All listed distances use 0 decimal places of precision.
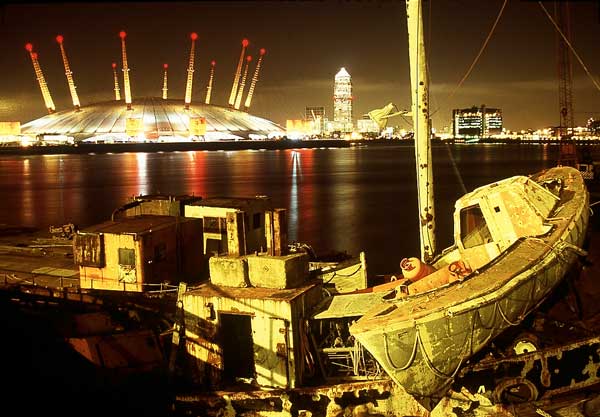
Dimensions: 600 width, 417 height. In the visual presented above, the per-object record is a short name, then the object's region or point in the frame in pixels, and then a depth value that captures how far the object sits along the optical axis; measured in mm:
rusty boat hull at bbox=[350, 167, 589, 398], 9773
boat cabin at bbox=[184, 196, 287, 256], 17609
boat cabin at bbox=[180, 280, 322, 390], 10633
